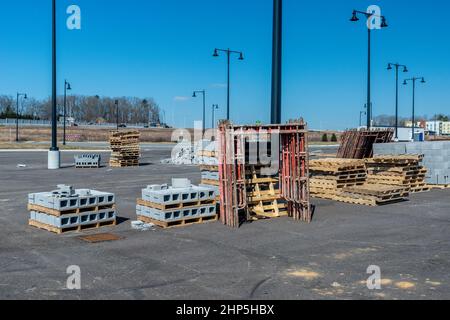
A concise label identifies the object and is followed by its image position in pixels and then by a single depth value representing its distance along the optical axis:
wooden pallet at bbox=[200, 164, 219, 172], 14.04
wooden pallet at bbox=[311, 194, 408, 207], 16.11
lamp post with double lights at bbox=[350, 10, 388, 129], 30.83
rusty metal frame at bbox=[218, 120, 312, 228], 12.45
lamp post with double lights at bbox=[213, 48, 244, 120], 44.75
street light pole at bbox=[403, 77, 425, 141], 57.56
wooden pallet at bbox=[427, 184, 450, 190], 21.24
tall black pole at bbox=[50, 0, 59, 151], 27.50
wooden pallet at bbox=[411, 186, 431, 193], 19.72
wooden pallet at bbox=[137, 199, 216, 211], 12.19
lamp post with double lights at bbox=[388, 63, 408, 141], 53.20
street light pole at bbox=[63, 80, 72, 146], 61.34
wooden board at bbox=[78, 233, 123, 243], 10.77
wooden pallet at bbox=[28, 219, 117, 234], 11.52
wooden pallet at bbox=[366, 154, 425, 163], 18.97
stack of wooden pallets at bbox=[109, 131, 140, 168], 32.62
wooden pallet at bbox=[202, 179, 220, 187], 14.06
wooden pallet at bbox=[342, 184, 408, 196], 16.12
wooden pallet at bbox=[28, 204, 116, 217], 11.40
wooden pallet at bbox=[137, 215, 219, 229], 12.20
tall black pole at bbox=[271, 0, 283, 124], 16.31
